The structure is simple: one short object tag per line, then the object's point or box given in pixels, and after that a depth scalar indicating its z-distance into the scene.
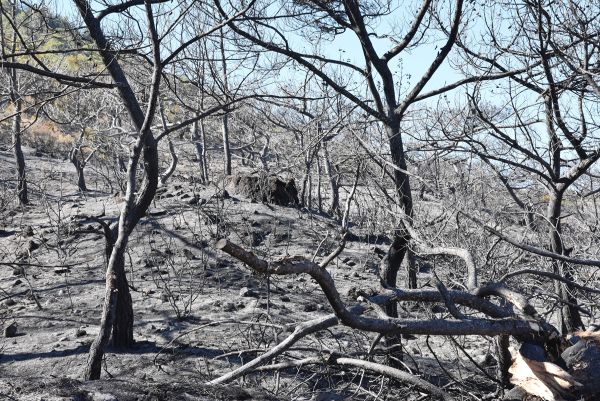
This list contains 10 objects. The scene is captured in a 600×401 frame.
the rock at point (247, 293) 9.77
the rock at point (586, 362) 3.52
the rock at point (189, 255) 11.27
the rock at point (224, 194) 13.86
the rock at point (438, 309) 8.33
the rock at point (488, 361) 6.79
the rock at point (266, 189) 14.31
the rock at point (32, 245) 11.99
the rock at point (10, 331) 8.09
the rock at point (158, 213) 13.50
